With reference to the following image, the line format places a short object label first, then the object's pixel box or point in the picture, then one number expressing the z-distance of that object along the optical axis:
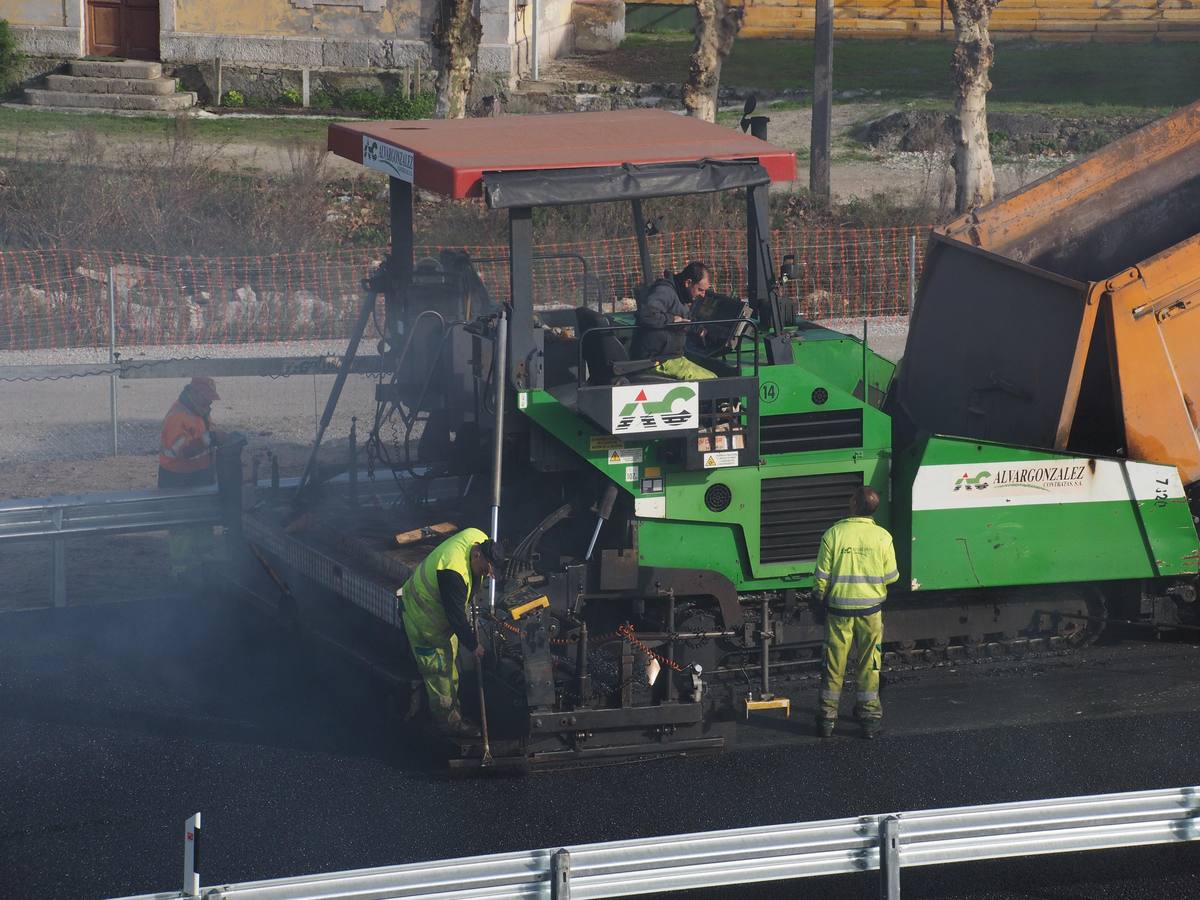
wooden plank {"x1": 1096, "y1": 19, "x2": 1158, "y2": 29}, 62.31
